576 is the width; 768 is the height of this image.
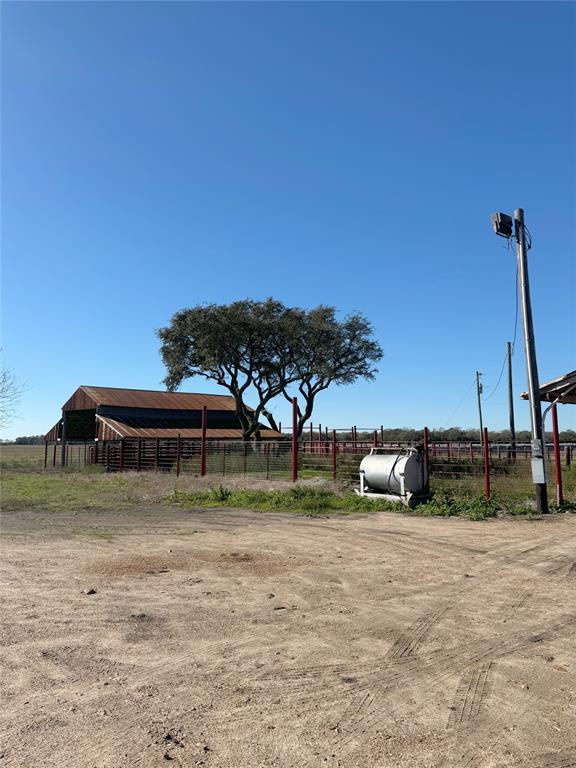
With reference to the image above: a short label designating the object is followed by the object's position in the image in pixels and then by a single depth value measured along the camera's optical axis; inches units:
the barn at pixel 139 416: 1968.5
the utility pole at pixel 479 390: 2084.2
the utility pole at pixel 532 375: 544.1
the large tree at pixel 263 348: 1808.6
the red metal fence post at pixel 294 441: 816.3
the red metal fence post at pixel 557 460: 559.5
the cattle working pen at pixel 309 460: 622.2
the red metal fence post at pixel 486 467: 580.7
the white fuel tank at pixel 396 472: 612.1
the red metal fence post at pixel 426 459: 629.6
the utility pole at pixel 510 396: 1622.8
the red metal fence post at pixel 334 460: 754.4
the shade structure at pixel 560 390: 572.7
